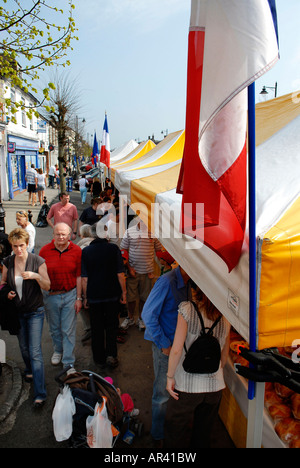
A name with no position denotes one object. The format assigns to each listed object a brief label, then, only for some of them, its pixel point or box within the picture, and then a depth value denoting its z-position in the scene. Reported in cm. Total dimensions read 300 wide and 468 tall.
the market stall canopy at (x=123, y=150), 1398
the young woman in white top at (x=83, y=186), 1709
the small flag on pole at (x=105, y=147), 923
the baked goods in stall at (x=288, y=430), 216
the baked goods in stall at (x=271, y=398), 243
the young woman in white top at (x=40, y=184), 1503
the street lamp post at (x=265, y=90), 1439
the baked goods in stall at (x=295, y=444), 212
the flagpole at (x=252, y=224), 140
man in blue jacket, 260
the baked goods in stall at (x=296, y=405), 226
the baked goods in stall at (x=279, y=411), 231
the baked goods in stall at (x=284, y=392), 241
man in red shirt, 365
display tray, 220
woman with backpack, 222
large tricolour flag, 130
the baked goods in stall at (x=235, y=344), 283
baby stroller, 270
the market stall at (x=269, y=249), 143
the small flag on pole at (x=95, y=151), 2038
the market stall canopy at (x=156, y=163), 494
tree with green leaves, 469
